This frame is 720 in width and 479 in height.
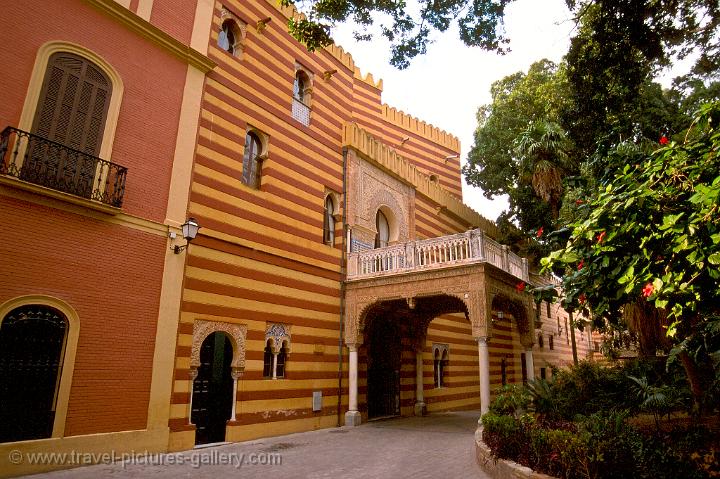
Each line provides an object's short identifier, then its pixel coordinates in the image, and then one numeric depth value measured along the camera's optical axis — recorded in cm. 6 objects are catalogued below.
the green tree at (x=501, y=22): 777
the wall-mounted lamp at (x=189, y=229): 942
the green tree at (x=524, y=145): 1791
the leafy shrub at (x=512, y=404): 917
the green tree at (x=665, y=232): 360
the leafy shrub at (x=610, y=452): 507
